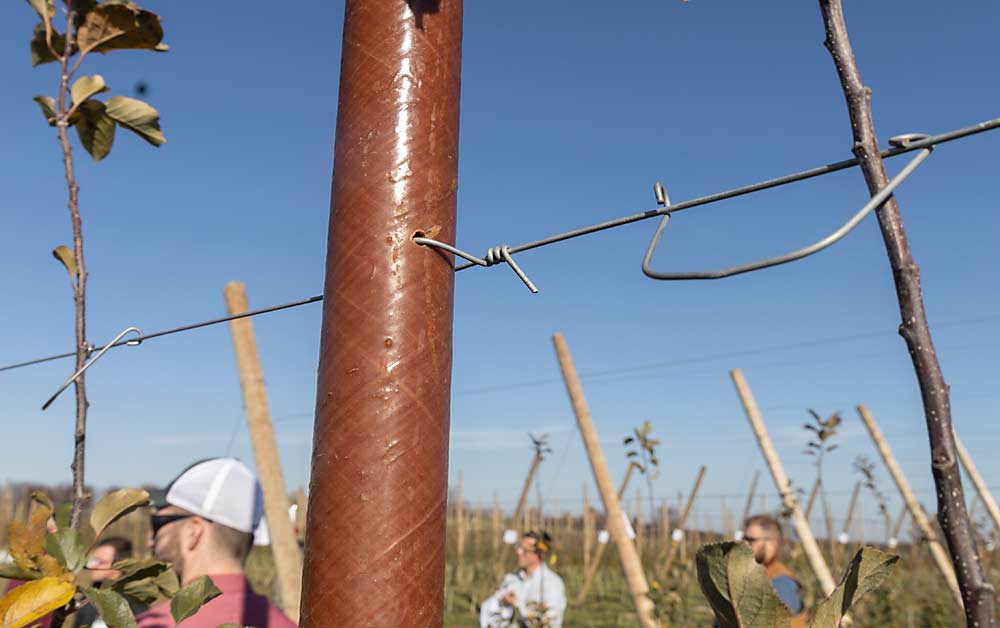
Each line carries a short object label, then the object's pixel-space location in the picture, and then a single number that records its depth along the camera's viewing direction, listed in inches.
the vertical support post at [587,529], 421.7
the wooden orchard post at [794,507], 334.3
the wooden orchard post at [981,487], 425.4
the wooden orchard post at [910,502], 365.4
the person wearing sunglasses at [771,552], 180.2
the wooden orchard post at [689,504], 388.8
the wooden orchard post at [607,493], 263.4
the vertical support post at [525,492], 350.6
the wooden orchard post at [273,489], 177.5
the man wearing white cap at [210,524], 112.3
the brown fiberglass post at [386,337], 36.0
